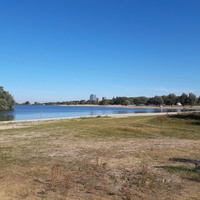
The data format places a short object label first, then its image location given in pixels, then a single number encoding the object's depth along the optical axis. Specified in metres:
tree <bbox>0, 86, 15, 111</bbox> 74.35
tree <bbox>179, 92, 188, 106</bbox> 127.73
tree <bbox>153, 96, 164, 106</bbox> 138.06
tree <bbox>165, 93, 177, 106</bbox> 135.40
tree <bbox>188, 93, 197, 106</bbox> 124.23
